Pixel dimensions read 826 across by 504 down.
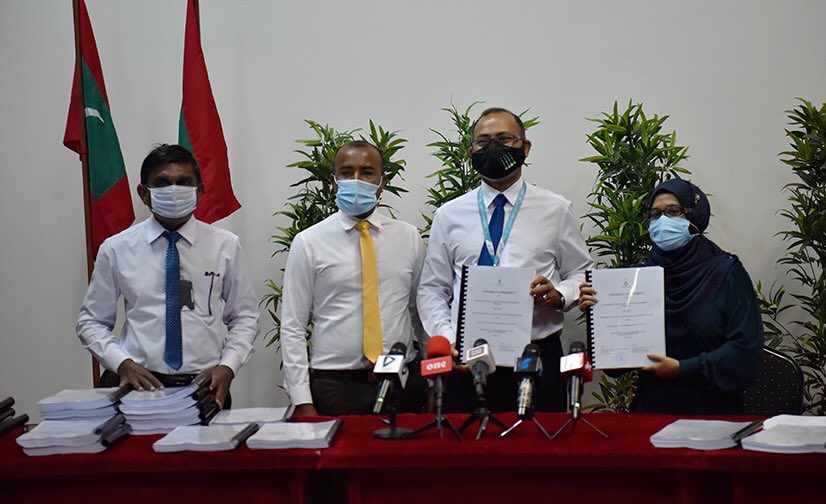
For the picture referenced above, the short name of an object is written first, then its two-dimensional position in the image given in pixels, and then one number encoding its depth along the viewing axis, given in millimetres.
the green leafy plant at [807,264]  4133
